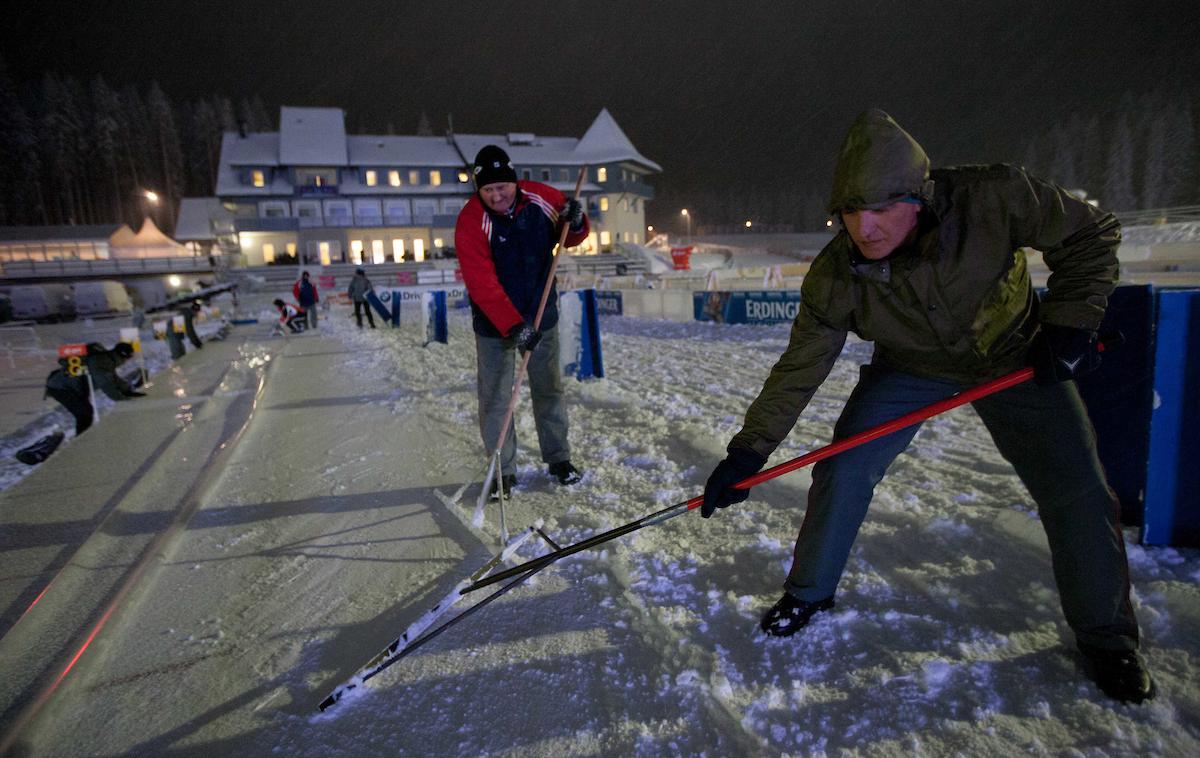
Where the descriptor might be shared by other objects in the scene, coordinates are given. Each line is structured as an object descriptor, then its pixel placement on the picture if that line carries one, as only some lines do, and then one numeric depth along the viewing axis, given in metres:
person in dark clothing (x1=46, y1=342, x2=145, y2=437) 6.59
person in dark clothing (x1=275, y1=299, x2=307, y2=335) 16.09
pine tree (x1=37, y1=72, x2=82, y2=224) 64.75
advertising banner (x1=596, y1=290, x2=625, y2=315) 16.59
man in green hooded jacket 1.76
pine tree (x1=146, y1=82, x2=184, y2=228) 72.06
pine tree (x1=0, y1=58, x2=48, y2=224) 61.75
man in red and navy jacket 3.46
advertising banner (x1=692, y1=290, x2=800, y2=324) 11.86
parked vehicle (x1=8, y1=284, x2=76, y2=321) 30.47
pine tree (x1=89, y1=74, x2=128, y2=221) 67.94
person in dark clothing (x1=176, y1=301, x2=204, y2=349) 14.24
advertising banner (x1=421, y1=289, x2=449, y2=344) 11.48
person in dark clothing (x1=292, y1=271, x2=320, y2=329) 16.62
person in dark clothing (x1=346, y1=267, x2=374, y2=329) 16.36
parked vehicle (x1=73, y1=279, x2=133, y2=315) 31.50
